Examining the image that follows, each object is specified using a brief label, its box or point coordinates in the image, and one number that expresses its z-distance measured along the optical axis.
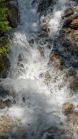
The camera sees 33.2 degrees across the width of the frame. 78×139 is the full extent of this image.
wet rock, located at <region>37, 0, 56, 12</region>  9.78
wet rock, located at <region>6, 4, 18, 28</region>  7.39
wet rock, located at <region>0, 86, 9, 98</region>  5.36
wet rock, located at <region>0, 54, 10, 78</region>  5.46
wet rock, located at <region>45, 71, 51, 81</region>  6.32
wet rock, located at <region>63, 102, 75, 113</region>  5.03
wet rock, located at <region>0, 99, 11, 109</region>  5.00
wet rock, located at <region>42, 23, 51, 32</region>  8.37
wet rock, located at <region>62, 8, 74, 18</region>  8.56
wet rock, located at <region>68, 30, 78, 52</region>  7.15
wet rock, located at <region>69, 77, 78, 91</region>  5.97
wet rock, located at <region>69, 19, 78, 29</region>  7.76
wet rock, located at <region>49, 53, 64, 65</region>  6.81
